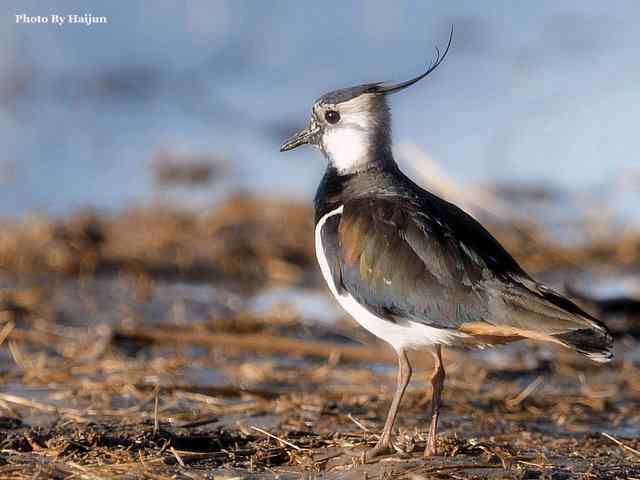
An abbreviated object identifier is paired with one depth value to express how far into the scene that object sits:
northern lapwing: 8.41
